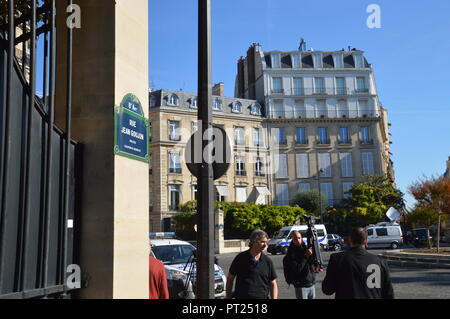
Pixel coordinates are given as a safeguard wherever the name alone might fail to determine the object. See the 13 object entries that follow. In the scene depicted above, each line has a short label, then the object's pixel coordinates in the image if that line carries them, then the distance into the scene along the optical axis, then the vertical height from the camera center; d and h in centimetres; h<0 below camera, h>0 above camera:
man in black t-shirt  541 -57
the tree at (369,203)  5088 +188
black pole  448 +40
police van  3456 -127
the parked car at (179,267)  1109 -103
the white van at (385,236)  3784 -125
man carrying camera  764 -75
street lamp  4916 +168
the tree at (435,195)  2595 +130
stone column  484 +68
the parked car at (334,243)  3728 -166
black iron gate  382 +41
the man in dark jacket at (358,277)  434 -50
